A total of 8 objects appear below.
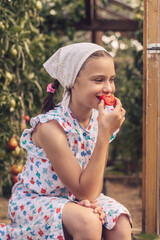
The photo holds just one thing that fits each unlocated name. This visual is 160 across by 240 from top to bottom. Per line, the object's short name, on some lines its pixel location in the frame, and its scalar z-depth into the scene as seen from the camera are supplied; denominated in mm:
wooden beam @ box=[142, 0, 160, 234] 1738
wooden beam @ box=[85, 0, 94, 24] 3619
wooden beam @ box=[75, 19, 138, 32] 4051
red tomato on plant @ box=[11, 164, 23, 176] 2494
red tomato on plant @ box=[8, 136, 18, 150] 2461
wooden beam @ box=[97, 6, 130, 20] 4807
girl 1412
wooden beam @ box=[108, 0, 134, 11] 4219
